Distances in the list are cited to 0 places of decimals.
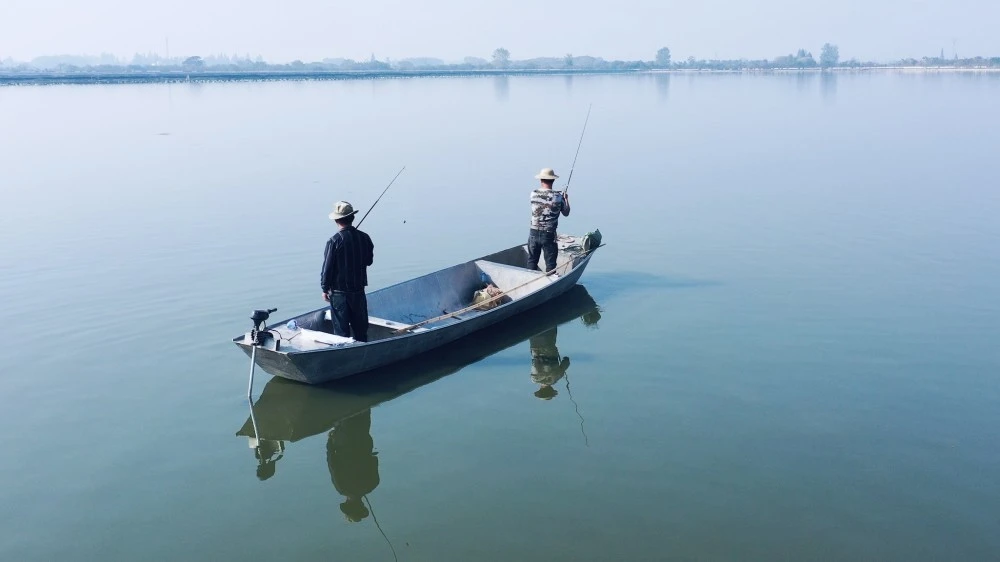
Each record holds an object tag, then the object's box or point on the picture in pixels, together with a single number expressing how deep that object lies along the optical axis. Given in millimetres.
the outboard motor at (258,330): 9391
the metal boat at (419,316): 9695
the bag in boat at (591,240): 14210
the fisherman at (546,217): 13188
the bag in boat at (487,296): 12641
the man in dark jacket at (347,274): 9711
